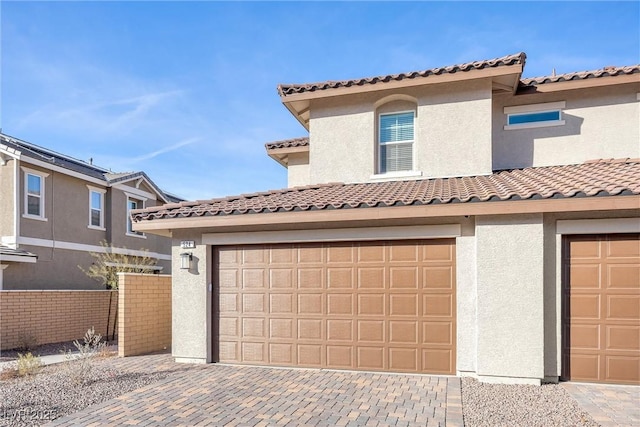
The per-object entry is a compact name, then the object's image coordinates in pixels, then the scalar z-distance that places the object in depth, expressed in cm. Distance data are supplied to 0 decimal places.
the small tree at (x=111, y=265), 1444
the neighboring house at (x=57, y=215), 1592
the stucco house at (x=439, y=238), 761
